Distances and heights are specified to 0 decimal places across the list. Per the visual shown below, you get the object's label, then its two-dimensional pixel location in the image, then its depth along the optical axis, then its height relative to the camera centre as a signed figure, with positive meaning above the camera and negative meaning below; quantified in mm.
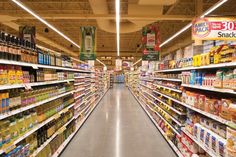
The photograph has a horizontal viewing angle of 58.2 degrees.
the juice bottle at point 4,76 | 2746 -2
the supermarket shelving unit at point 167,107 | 3139 -936
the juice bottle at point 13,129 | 2959 -742
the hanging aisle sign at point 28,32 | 5844 +1227
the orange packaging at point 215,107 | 3039 -449
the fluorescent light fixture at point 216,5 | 6373 +2256
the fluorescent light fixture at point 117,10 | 5829 +2043
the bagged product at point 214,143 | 2969 -953
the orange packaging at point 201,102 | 3602 -432
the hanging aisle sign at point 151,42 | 9477 +1574
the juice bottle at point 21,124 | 3189 -731
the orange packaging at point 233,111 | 2531 -412
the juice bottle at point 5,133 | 2750 -753
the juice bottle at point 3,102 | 2740 -335
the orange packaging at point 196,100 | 3861 -429
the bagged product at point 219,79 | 2905 -34
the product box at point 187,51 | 5793 +728
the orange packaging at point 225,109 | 2717 -431
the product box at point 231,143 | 2514 -800
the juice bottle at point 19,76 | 3145 +5
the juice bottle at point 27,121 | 3429 -726
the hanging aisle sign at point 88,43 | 9414 +1502
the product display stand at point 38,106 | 2892 -599
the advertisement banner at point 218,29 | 4074 +959
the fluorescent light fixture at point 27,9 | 6615 +2319
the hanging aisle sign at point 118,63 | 21641 +1338
